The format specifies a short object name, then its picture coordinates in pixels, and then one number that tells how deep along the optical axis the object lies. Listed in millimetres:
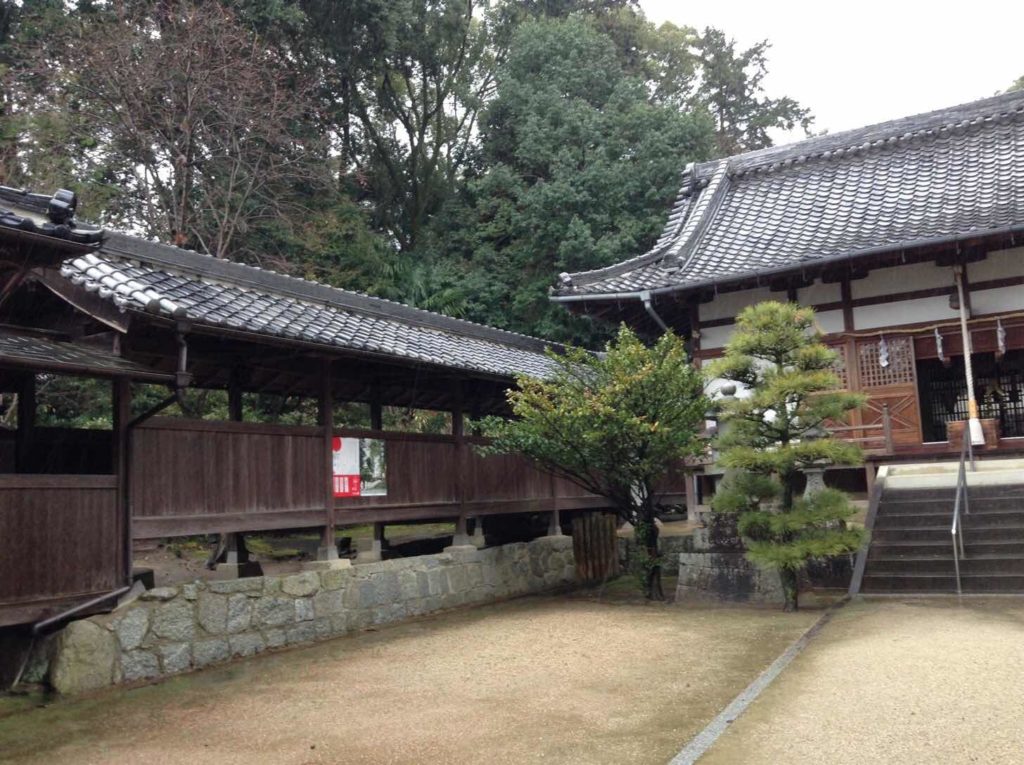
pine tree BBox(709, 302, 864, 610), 10961
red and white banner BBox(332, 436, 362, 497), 11531
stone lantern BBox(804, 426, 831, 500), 12070
